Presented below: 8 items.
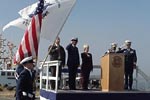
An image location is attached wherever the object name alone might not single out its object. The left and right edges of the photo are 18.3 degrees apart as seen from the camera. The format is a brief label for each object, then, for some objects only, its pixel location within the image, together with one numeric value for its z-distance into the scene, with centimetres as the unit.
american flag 1198
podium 1262
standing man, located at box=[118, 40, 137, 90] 1439
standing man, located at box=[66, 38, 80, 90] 1370
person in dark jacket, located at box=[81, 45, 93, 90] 1398
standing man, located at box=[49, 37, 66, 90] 1382
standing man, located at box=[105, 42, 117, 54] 1408
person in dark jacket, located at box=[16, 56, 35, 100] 949
